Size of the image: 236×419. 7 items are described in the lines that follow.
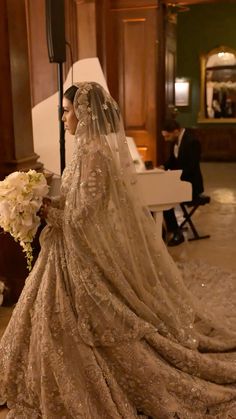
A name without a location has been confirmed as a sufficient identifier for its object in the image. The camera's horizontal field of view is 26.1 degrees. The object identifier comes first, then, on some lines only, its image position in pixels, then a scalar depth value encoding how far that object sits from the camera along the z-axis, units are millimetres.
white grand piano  4543
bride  2234
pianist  5484
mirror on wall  12297
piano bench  5513
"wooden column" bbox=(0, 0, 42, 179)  3461
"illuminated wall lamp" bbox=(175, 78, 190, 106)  12281
